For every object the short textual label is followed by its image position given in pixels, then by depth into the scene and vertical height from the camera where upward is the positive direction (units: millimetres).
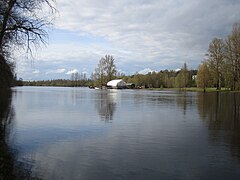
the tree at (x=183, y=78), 118938 +2779
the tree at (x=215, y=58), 83756 +7416
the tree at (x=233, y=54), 54281 +6059
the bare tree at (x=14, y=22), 11883 +2541
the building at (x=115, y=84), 139125 +486
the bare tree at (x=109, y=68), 137250 +7701
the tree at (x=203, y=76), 88312 +2623
